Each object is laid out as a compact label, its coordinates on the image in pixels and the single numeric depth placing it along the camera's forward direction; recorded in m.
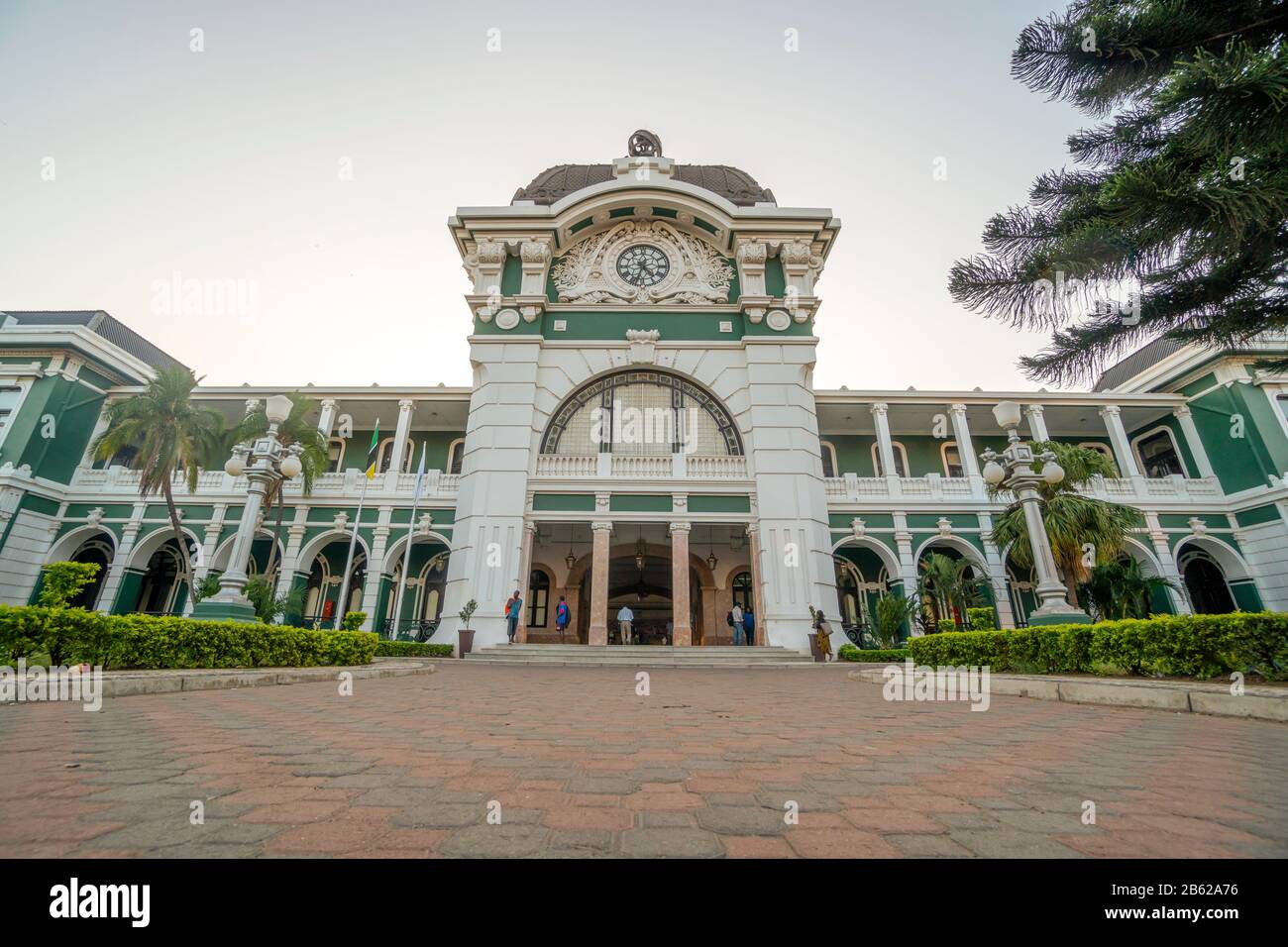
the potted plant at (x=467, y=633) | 14.93
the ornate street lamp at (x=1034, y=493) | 8.45
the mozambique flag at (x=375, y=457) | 22.09
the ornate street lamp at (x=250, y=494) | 8.35
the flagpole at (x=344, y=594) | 16.88
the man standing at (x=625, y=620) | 16.80
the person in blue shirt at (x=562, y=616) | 16.97
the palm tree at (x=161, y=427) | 17.61
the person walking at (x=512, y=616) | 15.31
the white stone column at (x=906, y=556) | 18.22
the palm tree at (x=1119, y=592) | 10.34
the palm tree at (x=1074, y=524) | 13.65
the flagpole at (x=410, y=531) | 18.19
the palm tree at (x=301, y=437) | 17.70
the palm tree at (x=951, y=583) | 16.16
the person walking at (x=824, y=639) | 14.95
